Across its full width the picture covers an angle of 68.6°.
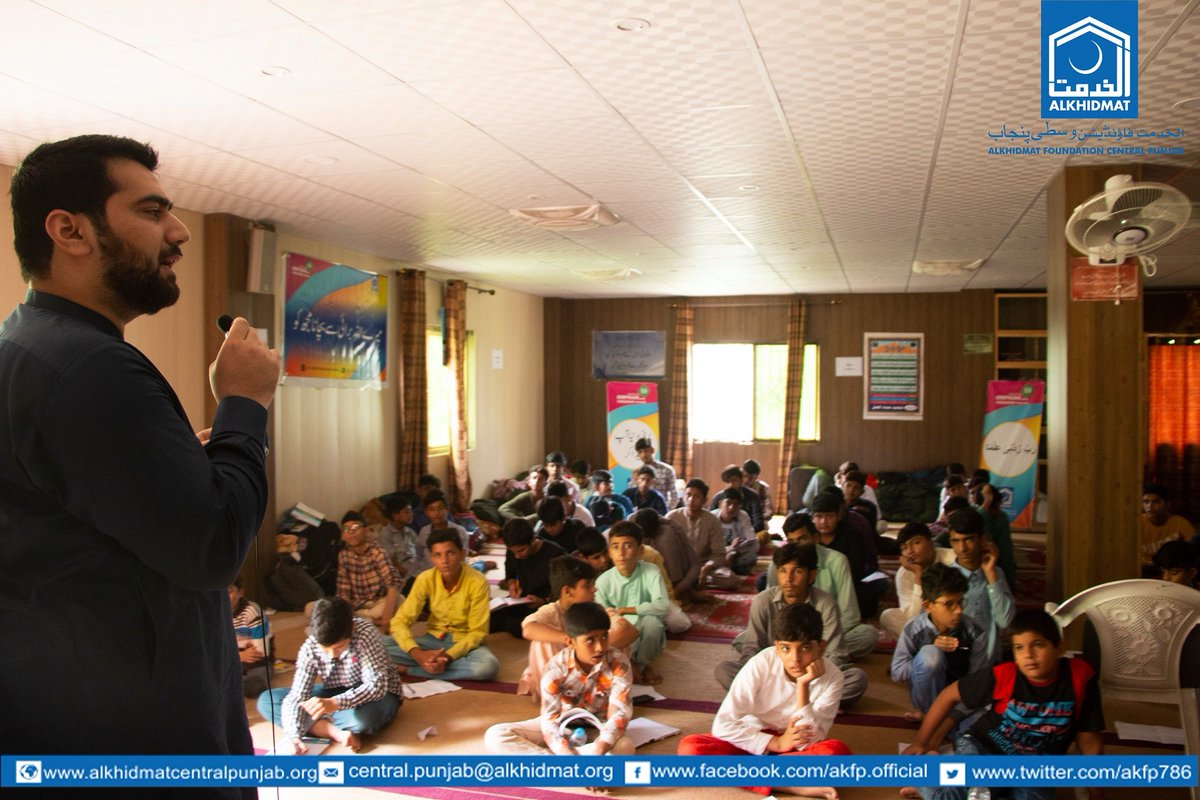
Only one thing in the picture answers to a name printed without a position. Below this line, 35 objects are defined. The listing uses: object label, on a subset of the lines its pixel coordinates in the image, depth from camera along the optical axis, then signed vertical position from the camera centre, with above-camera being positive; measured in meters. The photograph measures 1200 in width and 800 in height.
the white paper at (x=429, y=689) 4.32 -1.43
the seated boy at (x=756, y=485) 8.84 -0.81
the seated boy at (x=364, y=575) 5.47 -1.08
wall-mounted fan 3.55 +0.80
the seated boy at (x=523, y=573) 5.42 -1.07
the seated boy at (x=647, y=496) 8.17 -0.85
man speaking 0.93 -0.11
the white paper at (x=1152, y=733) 3.64 -1.37
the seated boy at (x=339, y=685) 3.66 -1.22
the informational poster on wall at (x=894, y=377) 10.74 +0.37
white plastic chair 3.17 -0.82
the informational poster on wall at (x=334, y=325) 6.54 +0.62
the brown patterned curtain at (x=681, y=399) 11.30 +0.08
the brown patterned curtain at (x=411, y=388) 8.17 +0.14
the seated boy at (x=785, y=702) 3.30 -1.16
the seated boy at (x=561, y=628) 4.20 -1.08
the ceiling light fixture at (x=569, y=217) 5.57 +1.22
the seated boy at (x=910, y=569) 5.04 -0.95
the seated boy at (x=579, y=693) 3.42 -1.16
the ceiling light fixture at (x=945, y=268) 8.22 +1.34
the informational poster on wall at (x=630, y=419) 10.67 -0.18
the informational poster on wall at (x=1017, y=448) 8.78 -0.39
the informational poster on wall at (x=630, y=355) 11.58 +0.66
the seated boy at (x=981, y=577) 4.11 -0.82
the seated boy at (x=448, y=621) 4.53 -1.17
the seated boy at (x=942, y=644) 3.80 -1.05
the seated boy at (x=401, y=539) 6.57 -1.04
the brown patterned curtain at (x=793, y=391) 10.89 +0.19
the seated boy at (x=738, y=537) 7.09 -1.08
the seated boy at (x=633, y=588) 4.75 -1.04
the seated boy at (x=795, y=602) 4.11 -0.99
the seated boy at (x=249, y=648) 4.27 -1.21
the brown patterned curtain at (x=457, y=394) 8.96 +0.09
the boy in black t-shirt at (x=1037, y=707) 2.93 -1.01
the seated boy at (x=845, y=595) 4.62 -0.99
